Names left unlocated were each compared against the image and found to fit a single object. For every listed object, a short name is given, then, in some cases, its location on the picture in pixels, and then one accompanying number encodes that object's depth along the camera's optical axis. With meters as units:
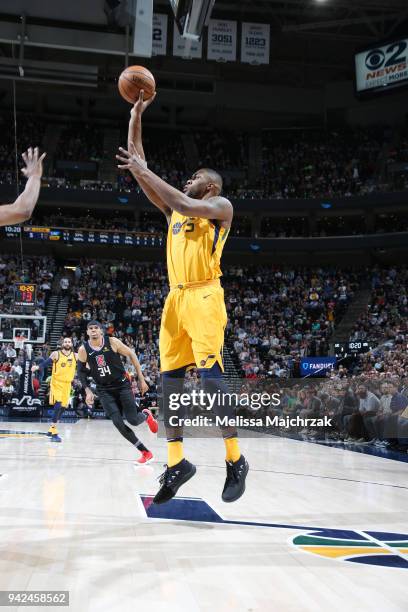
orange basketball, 4.66
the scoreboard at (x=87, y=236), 29.62
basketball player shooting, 4.38
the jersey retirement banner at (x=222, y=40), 27.30
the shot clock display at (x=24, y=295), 21.62
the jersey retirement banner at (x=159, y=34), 25.95
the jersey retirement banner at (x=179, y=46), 25.38
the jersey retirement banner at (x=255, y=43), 27.83
